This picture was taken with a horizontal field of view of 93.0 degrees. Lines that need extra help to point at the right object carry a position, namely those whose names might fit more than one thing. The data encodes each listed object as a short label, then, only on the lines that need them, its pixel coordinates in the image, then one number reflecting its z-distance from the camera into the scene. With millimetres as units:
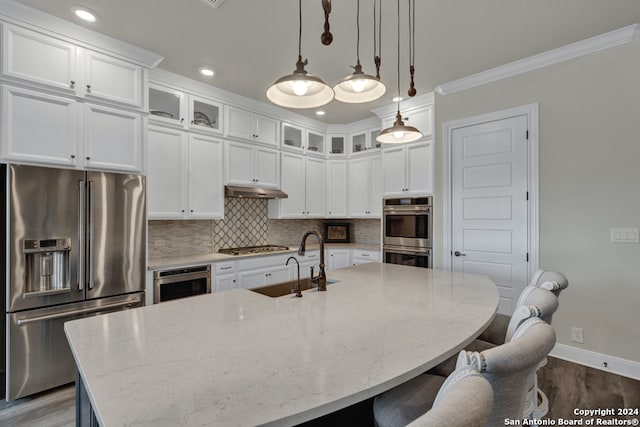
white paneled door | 3037
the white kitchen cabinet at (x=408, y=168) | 3717
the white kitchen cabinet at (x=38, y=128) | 2090
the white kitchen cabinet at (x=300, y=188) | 4312
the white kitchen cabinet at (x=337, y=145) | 4926
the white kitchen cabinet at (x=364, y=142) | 4566
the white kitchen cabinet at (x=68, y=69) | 2127
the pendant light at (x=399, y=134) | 2162
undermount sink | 2128
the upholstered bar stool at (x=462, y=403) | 512
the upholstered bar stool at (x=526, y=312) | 1152
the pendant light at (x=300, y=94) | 1573
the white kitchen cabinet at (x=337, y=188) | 4812
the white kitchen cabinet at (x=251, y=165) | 3668
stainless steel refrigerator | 2092
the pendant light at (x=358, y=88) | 1572
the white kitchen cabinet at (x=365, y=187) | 4438
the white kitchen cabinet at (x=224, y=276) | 3264
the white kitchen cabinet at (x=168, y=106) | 3074
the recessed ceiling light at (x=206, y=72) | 3070
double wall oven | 3691
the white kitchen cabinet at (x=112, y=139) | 2437
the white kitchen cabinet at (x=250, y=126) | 3686
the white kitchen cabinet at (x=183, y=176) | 3061
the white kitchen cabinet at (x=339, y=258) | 4559
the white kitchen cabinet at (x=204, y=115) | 3357
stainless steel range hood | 3582
